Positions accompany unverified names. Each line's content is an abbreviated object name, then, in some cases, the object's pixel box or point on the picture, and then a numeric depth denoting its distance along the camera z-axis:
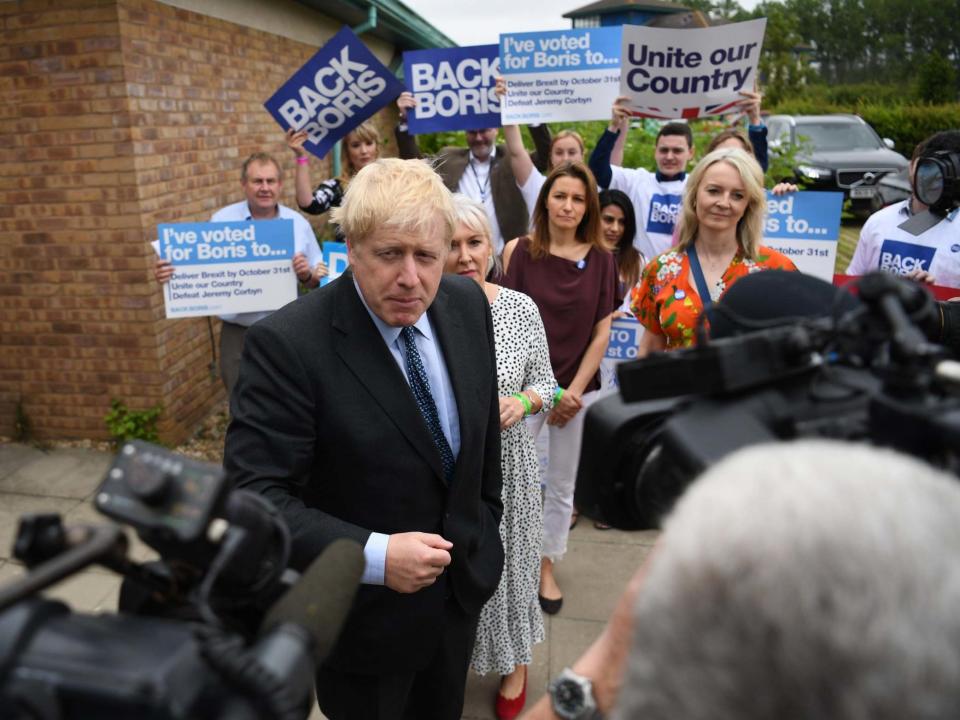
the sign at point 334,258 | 4.11
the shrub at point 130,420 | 4.75
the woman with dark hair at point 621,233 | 4.53
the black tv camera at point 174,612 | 0.63
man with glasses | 5.04
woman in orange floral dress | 3.04
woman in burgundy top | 3.64
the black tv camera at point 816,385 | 0.77
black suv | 14.16
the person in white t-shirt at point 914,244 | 3.69
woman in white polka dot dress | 2.76
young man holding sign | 4.73
